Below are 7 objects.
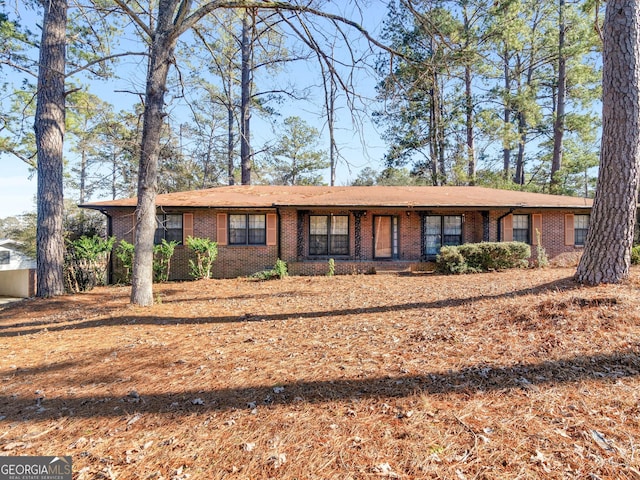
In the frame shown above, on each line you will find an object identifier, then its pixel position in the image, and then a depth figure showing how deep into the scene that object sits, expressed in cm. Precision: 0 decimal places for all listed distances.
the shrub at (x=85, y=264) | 1006
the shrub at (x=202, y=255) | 1138
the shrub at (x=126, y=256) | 1078
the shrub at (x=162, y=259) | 1137
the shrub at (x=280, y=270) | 1162
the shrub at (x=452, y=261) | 1159
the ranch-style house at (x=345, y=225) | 1262
